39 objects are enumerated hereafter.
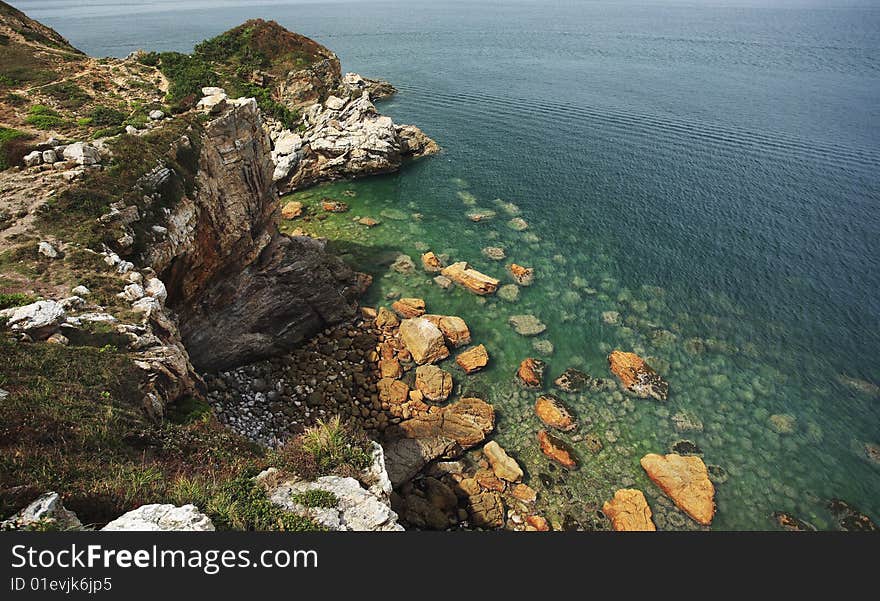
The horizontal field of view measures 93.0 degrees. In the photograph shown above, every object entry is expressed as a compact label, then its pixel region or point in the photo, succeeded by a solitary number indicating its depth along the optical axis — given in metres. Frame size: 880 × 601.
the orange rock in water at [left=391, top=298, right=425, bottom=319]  29.64
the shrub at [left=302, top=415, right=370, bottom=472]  11.84
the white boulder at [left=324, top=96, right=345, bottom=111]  51.91
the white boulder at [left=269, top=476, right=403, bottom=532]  9.92
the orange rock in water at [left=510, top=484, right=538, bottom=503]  19.72
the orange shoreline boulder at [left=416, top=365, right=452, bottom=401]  24.02
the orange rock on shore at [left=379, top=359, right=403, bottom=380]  25.09
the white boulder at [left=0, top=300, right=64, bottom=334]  11.91
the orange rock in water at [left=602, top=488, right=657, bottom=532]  18.78
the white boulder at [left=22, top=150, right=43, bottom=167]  18.61
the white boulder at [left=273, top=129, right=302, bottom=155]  45.66
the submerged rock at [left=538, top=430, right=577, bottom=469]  21.14
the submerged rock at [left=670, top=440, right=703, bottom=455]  21.88
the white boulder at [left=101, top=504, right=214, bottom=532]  7.95
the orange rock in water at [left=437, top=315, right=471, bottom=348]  27.30
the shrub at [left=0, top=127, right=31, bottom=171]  18.73
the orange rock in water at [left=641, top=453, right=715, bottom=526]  19.47
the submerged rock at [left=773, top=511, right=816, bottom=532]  19.06
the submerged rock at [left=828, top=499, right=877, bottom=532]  19.08
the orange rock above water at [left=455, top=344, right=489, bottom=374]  25.72
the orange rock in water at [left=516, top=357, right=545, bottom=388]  24.98
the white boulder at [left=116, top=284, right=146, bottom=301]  14.73
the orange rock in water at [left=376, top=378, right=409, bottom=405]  23.80
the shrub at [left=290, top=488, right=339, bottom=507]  10.17
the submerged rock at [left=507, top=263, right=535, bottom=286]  32.84
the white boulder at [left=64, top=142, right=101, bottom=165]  18.75
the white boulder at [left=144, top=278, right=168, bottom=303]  15.84
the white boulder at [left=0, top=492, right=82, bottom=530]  7.36
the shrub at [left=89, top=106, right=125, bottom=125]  23.19
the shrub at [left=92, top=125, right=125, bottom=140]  21.34
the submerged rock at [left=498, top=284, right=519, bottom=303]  31.20
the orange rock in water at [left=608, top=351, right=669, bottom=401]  24.58
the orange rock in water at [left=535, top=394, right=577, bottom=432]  22.69
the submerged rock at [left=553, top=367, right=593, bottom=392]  24.91
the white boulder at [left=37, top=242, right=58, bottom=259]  15.14
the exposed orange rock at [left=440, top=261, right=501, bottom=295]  31.52
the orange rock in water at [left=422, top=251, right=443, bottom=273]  33.97
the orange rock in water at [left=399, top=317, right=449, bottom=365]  25.99
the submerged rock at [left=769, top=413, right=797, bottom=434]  22.94
